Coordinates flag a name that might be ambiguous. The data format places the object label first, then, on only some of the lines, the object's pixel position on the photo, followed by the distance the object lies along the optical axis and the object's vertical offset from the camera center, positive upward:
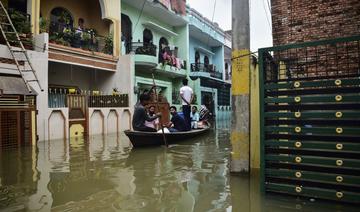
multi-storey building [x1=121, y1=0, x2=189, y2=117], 20.72 +4.66
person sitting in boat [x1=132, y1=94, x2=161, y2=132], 10.19 -0.18
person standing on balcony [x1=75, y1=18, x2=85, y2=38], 17.22 +4.33
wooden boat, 10.12 -0.84
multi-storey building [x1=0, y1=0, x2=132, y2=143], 13.20 +2.07
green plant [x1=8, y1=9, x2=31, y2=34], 13.32 +3.44
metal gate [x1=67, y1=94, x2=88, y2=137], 14.48 -0.16
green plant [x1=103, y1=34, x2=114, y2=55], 18.48 +3.48
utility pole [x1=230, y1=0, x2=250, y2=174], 6.13 +0.43
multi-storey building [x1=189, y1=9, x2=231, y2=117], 28.17 +4.64
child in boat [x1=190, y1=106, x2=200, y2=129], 16.50 -0.23
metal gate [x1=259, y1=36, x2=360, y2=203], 4.19 -0.30
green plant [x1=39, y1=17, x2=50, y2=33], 14.85 +3.69
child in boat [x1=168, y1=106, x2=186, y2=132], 12.43 -0.45
